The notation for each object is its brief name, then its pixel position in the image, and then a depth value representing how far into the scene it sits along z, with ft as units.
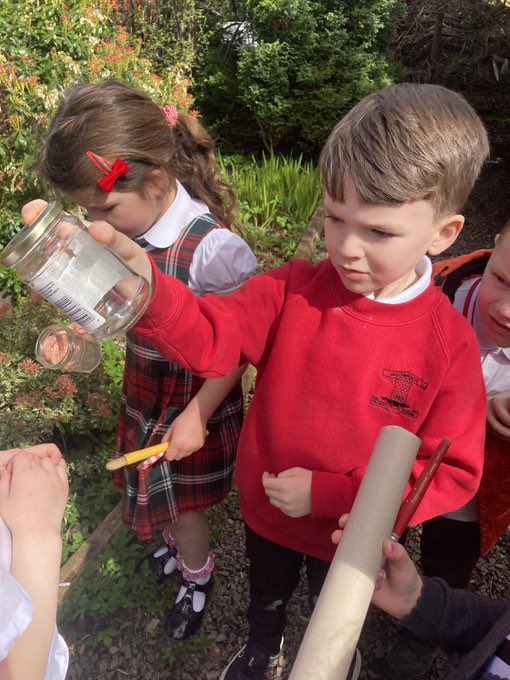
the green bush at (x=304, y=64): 17.84
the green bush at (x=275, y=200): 15.46
